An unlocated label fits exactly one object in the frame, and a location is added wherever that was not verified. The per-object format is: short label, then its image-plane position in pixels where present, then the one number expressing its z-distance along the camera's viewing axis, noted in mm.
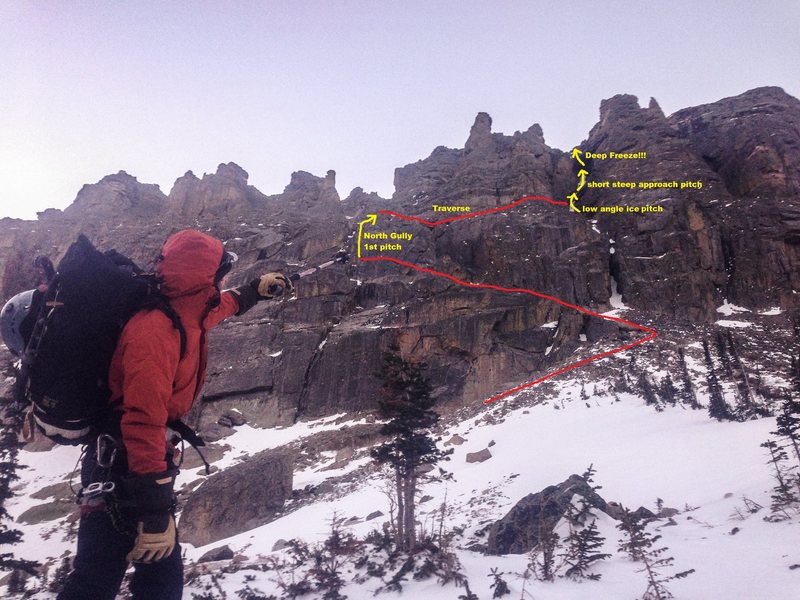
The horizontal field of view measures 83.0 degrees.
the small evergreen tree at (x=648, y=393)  21131
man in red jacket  3035
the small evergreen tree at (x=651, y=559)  4965
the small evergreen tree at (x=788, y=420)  9273
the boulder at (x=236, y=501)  18812
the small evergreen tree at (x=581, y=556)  6266
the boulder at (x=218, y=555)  13586
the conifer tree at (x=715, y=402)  16394
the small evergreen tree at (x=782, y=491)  7117
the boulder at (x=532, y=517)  8273
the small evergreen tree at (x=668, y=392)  21750
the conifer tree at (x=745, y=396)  16469
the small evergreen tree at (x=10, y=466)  13320
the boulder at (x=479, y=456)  18734
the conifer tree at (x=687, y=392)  20678
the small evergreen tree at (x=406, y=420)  11211
